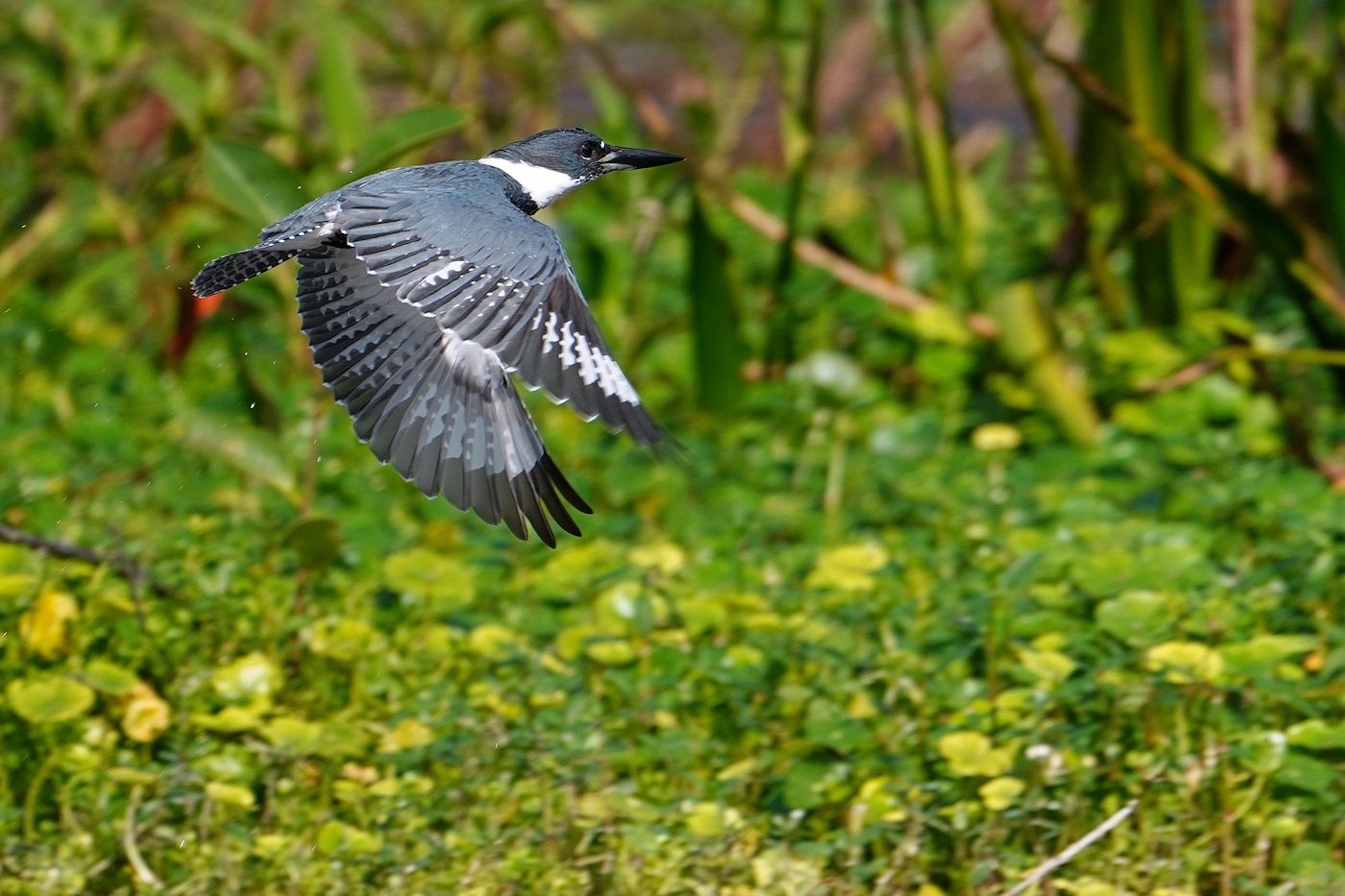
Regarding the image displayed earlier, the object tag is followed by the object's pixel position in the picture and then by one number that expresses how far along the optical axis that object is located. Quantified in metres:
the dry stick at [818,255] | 9.03
